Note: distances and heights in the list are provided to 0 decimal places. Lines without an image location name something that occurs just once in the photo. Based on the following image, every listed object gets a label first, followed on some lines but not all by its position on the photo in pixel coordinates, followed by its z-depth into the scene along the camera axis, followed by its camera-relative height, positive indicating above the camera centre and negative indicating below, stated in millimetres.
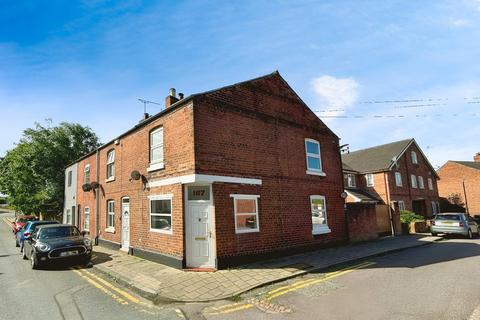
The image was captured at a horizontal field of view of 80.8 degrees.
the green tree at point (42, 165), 29406 +5153
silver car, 18562 -2151
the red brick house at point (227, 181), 9992 +992
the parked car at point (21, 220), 23153 -444
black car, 10609 -1242
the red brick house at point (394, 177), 28922 +2032
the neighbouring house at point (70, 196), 22091 +1304
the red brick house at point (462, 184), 35688 +1106
